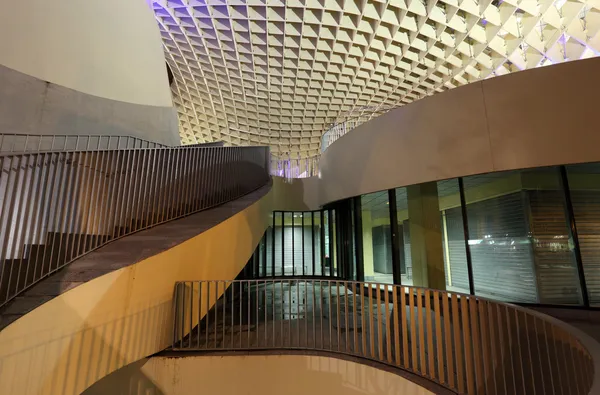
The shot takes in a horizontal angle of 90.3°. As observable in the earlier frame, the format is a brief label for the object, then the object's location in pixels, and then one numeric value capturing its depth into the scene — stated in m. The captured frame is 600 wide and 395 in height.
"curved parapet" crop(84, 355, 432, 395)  4.66
